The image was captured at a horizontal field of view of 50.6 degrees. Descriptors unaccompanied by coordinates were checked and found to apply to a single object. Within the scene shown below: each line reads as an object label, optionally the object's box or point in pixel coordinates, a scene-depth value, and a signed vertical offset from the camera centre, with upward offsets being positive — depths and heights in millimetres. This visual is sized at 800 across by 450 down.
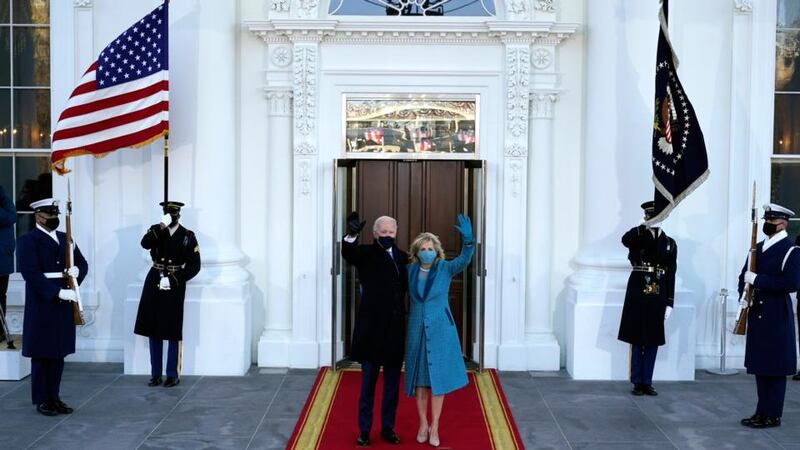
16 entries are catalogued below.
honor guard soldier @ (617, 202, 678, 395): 7508 -957
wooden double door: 8625 -147
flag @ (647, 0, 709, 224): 7359 +411
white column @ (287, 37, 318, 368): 8500 -259
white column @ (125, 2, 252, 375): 8109 -30
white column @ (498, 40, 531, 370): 8477 -195
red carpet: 6098 -1840
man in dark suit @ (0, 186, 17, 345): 8109 -468
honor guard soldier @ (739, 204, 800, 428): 6332 -985
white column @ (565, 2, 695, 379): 8102 -56
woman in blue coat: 5762 -976
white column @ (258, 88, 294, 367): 8648 -492
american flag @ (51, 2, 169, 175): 7750 +829
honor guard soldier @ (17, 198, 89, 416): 6559 -946
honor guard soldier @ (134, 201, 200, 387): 7668 -953
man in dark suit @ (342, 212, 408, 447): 5848 -900
